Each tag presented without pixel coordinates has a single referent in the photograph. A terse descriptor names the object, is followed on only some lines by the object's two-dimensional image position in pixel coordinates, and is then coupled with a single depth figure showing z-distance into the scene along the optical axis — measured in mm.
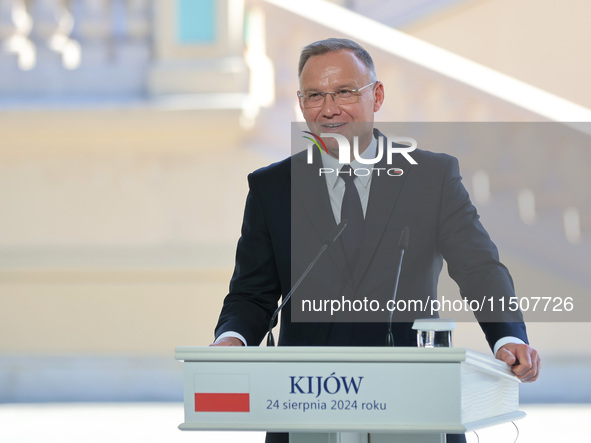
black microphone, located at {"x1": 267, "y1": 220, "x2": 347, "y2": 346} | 7957
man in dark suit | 8140
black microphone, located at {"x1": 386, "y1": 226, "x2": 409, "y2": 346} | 7948
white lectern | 7663
